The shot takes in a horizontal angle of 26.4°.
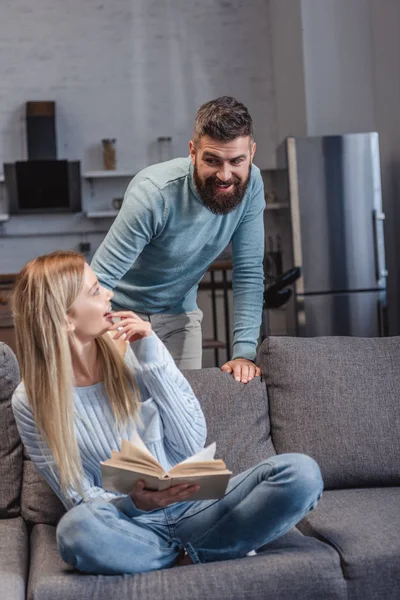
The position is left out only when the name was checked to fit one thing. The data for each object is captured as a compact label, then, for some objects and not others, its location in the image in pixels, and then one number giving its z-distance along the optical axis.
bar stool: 6.12
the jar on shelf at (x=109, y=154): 8.20
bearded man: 2.55
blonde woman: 1.92
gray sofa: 1.88
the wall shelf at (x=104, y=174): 8.07
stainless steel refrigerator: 6.36
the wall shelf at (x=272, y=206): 8.05
